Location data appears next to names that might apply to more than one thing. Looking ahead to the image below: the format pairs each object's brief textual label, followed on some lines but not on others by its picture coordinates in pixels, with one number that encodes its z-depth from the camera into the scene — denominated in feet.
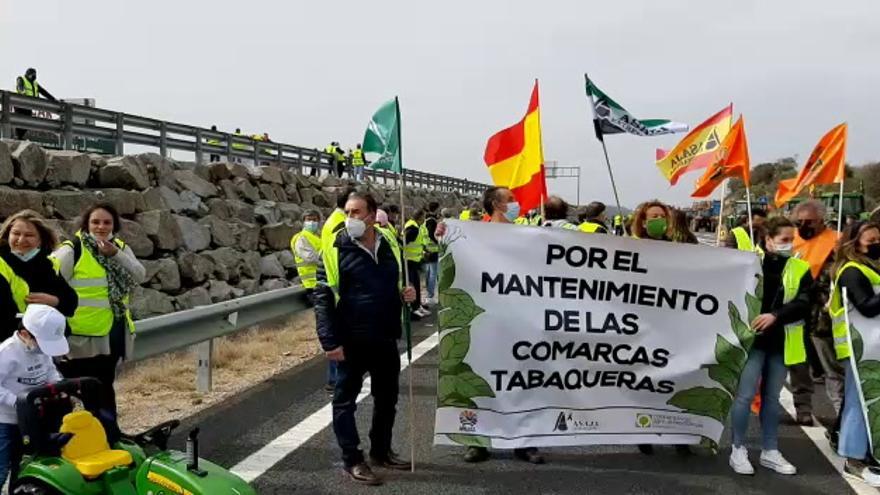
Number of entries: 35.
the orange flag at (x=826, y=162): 26.61
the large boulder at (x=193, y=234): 41.78
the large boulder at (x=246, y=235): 48.72
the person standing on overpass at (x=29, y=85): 41.52
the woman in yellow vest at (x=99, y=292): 16.21
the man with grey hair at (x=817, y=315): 20.34
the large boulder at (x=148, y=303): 35.04
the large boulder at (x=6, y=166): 30.12
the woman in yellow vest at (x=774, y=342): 16.70
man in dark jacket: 16.11
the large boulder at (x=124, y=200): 35.63
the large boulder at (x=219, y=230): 45.50
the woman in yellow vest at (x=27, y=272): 14.56
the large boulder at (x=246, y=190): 53.20
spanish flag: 23.07
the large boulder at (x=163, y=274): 37.22
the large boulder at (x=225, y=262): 44.09
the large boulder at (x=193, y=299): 39.06
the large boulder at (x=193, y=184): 45.11
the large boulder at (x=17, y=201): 29.22
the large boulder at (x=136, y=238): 36.11
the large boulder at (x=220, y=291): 42.50
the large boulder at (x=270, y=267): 50.80
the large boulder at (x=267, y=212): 53.36
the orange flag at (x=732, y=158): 25.23
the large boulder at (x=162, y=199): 39.29
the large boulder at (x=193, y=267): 40.45
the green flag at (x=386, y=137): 17.72
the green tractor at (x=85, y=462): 11.50
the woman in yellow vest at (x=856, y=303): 16.20
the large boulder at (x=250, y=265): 47.96
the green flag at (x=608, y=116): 22.33
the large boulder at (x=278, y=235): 52.60
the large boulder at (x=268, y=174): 57.17
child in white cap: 12.12
